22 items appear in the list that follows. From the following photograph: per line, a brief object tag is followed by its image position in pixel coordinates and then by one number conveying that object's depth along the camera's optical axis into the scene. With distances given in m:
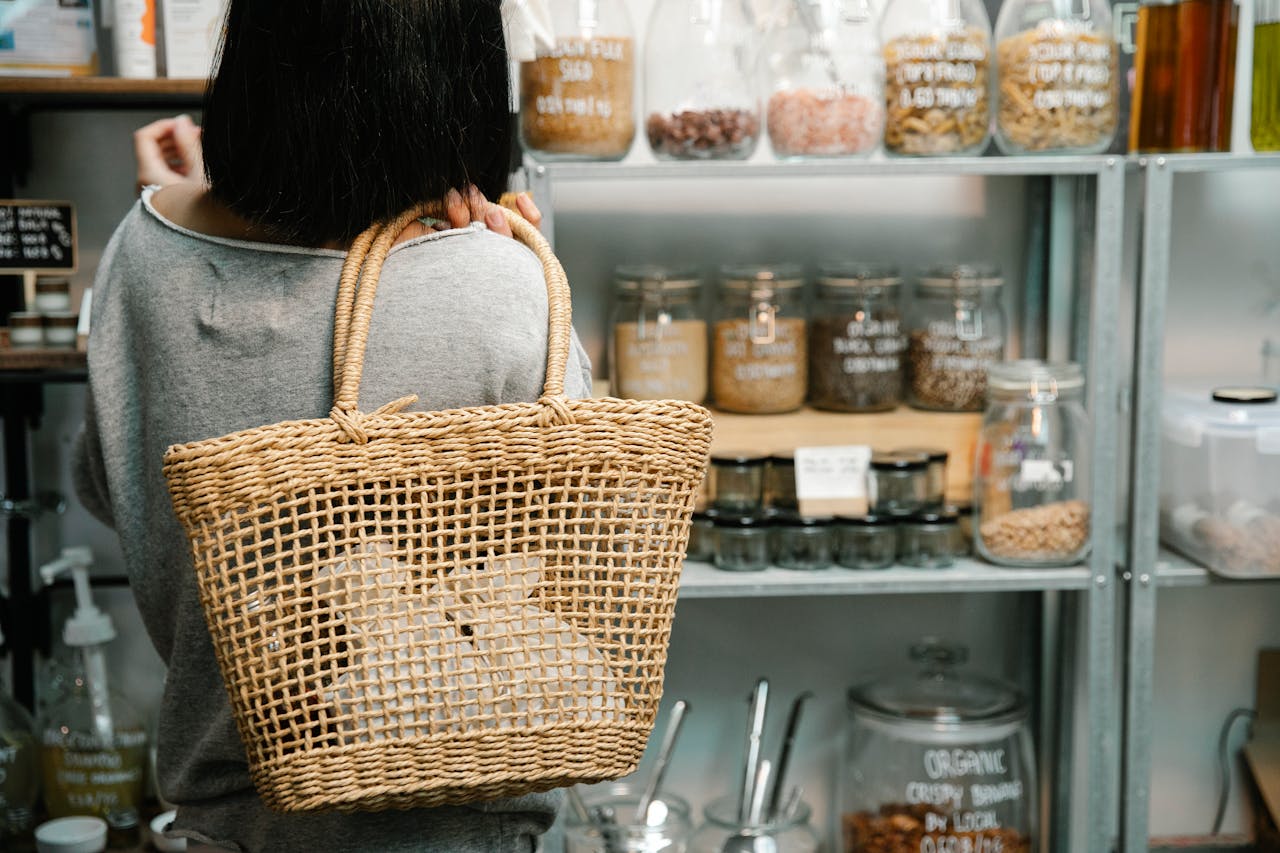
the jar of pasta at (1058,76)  1.46
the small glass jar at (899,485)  1.60
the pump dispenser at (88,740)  1.62
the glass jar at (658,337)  1.60
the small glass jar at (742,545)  1.57
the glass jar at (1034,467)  1.56
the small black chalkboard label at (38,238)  1.56
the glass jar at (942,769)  1.61
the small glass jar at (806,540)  1.58
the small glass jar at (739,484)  1.61
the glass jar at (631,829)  1.60
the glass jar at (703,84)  1.50
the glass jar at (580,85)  1.45
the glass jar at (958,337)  1.64
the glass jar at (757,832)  1.60
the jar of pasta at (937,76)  1.46
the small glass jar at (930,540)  1.58
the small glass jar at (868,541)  1.58
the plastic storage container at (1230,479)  1.55
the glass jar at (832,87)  1.48
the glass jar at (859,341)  1.63
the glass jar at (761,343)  1.61
